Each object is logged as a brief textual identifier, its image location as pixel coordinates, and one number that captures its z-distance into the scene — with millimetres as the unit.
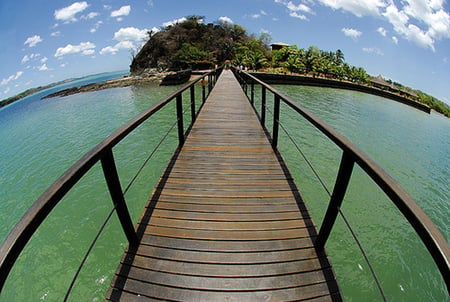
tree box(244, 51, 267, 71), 26611
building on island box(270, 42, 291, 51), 45281
